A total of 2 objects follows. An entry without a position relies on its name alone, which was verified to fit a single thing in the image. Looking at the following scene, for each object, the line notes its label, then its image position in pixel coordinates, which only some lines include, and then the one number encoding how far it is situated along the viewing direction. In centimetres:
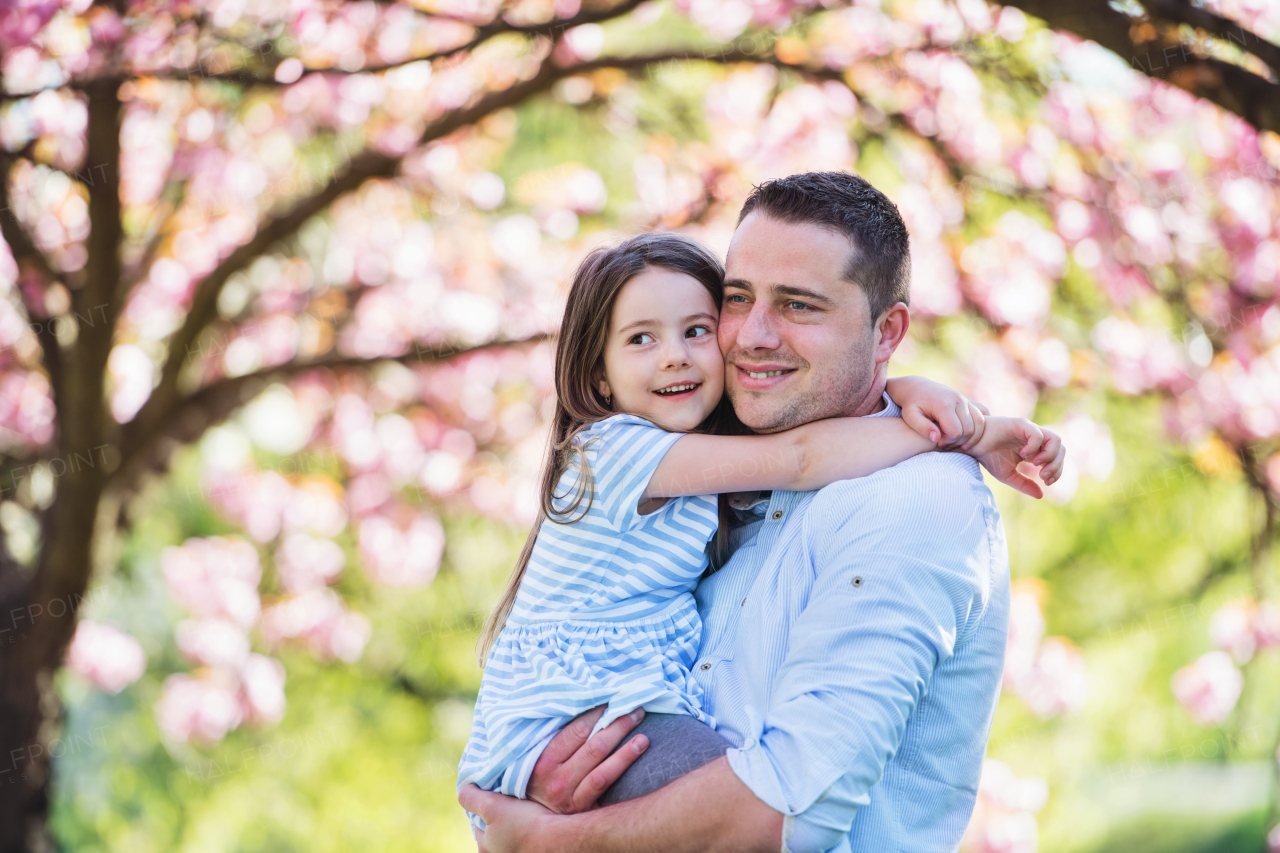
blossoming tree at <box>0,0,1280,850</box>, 408
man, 282
